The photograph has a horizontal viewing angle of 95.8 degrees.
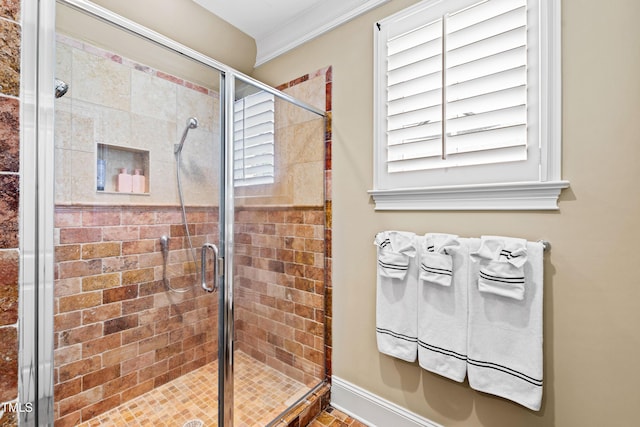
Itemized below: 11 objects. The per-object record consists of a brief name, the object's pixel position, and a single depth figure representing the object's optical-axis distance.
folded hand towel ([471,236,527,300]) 1.06
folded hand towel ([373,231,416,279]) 1.35
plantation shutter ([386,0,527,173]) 1.14
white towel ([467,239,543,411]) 1.06
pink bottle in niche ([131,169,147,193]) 1.24
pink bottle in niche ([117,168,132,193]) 1.22
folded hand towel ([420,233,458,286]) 1.22
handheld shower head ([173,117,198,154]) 1.29
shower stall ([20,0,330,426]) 1.07
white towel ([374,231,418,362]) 1.35
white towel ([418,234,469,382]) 1.22
